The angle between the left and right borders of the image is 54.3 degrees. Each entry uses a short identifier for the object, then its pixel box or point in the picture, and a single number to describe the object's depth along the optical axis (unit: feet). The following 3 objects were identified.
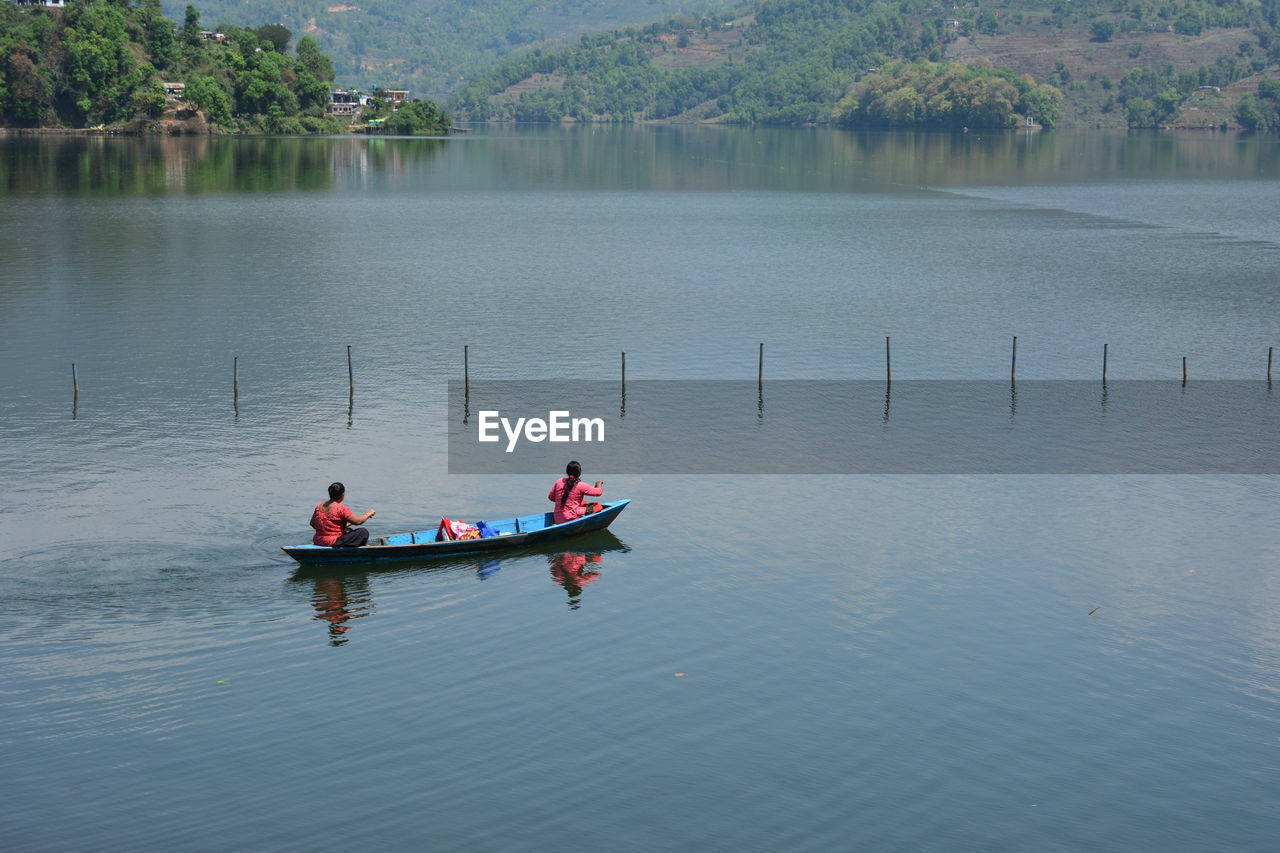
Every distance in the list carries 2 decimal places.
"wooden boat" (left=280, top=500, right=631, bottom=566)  148.05
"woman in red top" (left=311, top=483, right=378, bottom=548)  147.23
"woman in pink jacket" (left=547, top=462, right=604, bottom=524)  159.74
